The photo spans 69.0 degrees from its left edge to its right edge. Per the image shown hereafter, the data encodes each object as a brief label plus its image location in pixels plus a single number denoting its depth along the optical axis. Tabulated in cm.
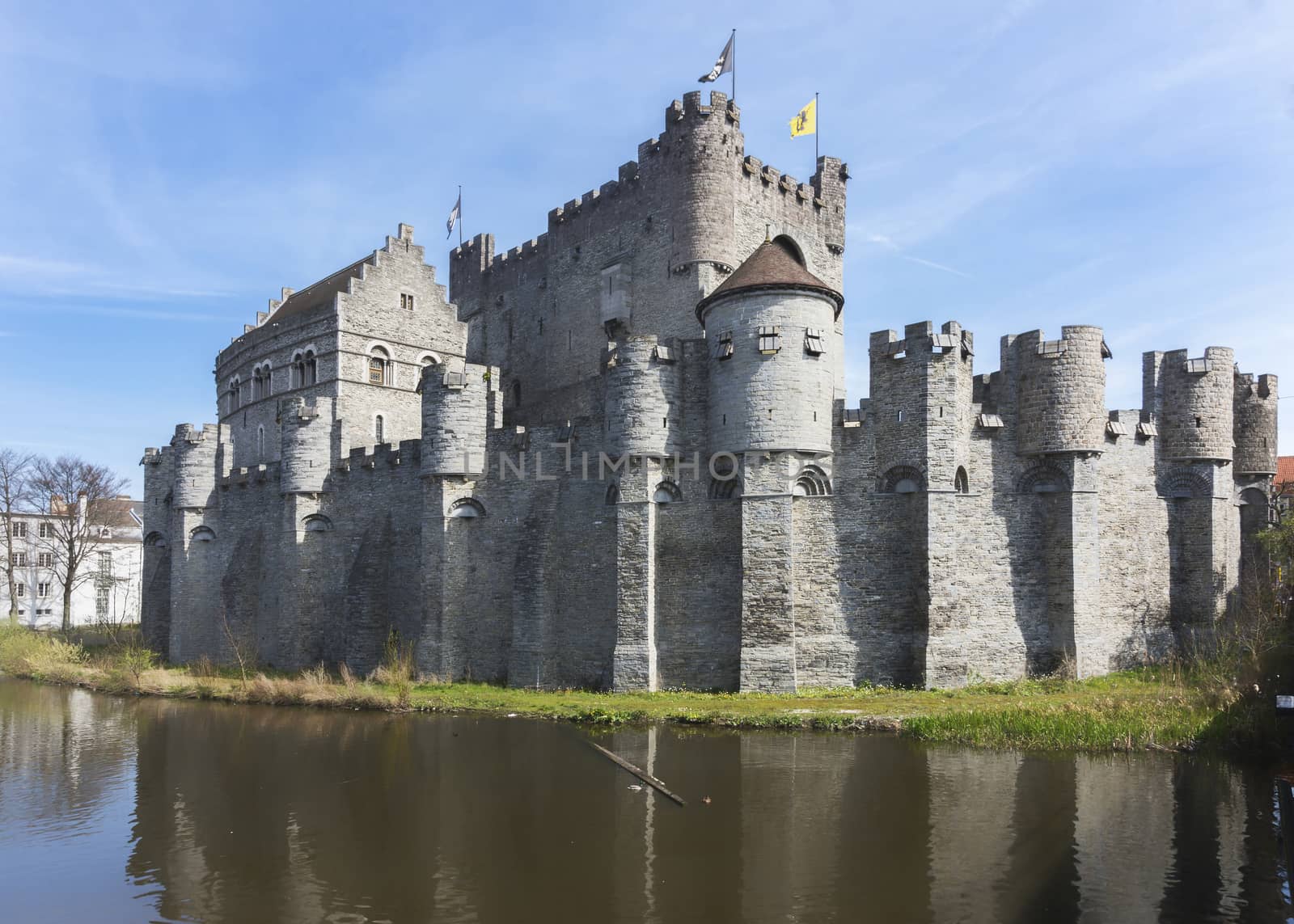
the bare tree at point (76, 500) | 4772
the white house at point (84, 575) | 5406
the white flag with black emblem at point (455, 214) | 4328
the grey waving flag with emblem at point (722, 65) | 2988
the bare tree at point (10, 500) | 4561
